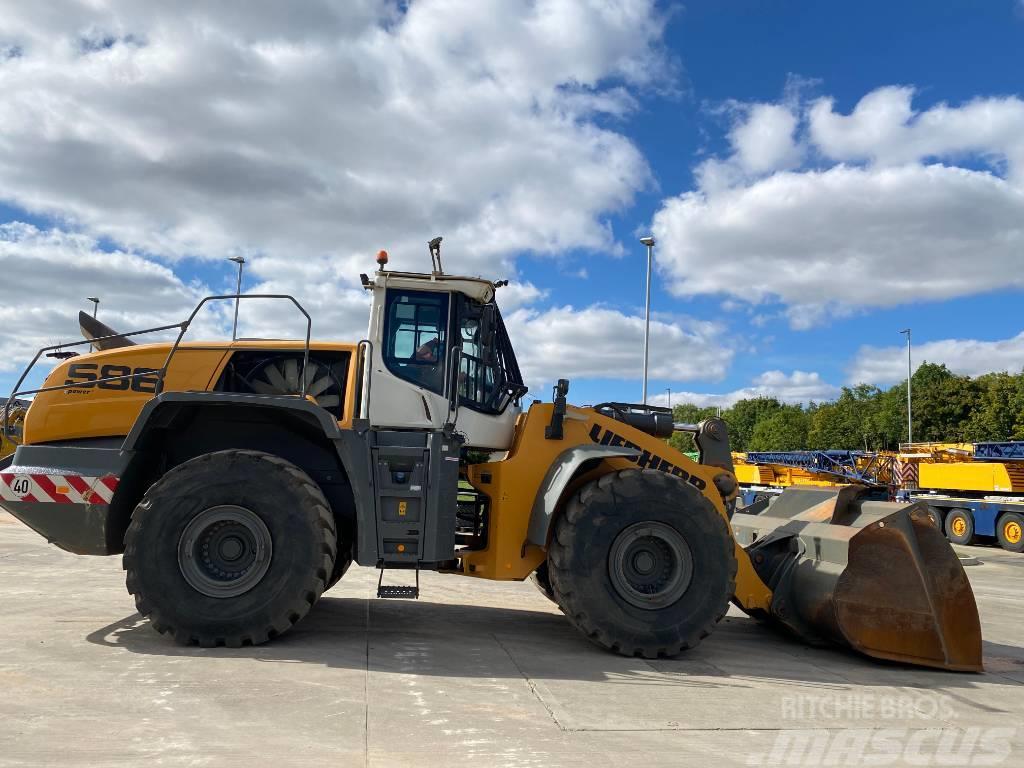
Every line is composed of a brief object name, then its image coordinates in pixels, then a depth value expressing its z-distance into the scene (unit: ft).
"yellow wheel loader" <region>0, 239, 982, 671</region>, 19.81
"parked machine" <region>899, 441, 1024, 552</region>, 67.26
